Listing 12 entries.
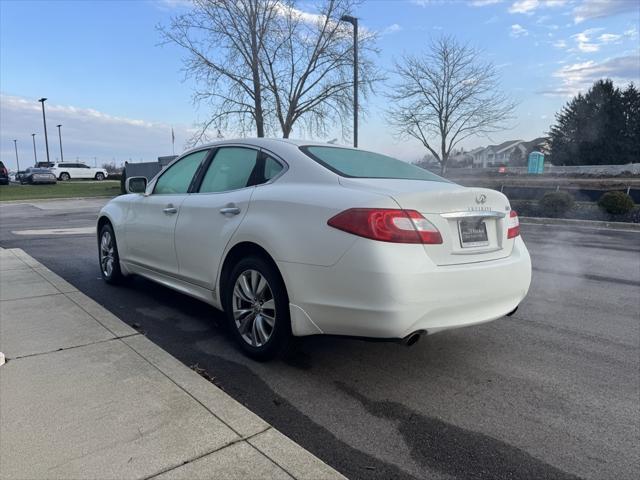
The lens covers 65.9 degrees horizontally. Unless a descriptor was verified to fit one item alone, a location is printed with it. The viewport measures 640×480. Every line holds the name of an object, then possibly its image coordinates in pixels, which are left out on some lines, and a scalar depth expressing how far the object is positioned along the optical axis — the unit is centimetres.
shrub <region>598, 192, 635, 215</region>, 1470
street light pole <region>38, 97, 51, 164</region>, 4772
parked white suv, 4734
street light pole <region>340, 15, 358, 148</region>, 1630
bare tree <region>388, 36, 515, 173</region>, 2652
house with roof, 8070
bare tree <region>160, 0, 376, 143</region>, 2120
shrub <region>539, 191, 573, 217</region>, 1609
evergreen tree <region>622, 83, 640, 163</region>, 4616
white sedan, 281
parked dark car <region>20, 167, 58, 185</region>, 3754
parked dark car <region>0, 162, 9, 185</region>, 3400
